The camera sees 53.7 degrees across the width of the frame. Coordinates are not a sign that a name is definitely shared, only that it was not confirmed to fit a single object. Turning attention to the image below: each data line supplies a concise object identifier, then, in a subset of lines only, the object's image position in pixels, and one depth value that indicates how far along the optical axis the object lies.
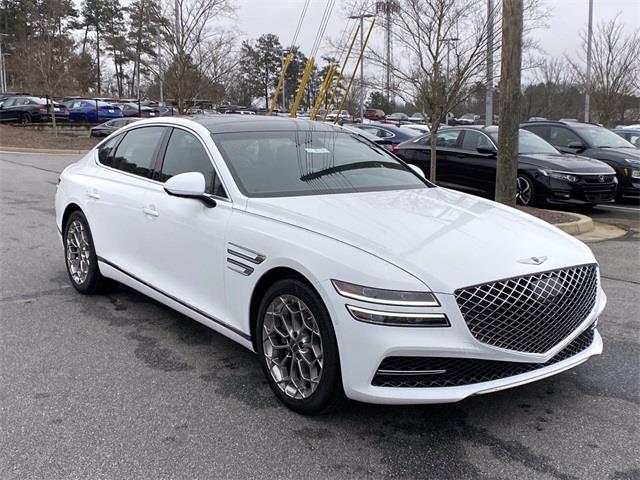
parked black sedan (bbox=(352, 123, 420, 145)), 17.64
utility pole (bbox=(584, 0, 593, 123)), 22.50
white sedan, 2.92
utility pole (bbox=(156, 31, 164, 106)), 25.05
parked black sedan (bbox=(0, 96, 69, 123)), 29.17
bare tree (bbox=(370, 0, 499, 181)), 10.19
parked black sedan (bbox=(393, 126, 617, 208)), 10.28
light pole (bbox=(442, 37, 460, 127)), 10.31
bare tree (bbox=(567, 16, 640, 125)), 21.16
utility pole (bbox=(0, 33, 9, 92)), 54.49
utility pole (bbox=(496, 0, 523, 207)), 8.03
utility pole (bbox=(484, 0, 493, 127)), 10.16
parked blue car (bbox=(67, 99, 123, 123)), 31.72
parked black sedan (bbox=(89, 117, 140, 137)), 26.50
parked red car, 52.19
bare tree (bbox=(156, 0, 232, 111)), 23.30
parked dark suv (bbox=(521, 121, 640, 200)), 11.76
